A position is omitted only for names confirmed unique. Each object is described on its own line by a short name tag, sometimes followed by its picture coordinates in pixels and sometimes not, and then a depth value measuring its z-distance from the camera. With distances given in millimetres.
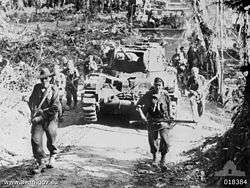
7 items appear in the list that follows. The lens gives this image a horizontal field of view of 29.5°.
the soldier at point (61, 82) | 13844
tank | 13359
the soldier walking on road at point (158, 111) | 9375
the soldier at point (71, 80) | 15164
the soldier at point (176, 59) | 18500
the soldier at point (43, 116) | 9000
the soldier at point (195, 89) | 14305
